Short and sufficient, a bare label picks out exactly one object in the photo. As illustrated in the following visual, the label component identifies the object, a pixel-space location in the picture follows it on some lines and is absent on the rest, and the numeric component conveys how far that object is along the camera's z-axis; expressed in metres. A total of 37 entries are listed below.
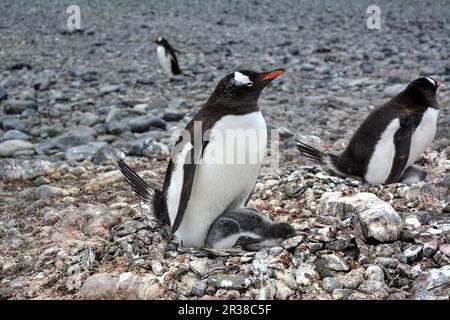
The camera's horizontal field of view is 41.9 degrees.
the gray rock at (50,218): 3.99
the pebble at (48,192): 4.59
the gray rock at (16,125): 6.55
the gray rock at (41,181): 4.99
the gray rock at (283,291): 2.54
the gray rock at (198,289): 2.60
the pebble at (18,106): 7.32
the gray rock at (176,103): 7.41
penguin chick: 2.94
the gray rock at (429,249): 2.80
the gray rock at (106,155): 5.48
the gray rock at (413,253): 2.79
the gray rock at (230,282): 2.60
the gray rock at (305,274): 2.62
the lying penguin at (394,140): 4.39
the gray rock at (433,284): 2.44
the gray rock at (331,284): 2.56
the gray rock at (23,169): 5.04
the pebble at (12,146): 5.74
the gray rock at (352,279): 2.56
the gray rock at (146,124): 6.45
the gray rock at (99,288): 2.72
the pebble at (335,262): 2.68
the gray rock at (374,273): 2.60
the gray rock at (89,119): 6.73
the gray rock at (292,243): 2.81
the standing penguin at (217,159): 3.10
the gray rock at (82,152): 5.52
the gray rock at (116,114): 6.77
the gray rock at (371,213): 2.94
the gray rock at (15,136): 6.17
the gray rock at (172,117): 6.85
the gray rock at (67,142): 5.95
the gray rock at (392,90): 7.78
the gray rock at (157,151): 5.61
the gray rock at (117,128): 6.40
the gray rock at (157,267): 2.83
